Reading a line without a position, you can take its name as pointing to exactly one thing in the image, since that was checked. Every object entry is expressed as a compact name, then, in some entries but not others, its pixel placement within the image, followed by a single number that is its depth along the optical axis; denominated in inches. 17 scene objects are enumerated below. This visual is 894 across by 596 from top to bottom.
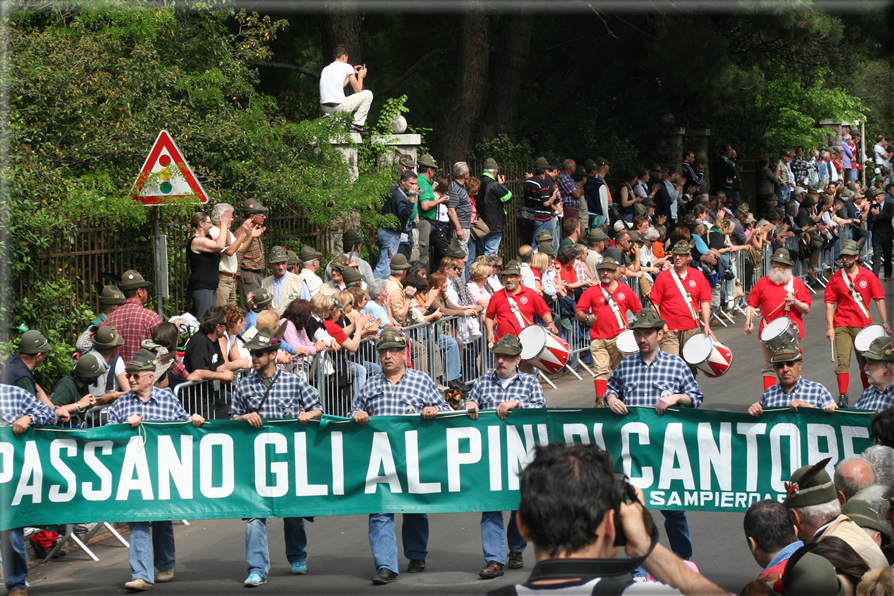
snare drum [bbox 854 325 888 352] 797.2
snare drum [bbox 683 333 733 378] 860.6
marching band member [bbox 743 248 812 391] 1000.9
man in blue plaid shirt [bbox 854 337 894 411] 652.7
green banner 632.4
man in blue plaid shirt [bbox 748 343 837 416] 645.3
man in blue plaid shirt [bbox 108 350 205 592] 626.7
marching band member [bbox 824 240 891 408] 997.2
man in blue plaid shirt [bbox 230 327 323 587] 647.8
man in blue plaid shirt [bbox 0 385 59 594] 613.6
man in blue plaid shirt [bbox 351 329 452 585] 652.7
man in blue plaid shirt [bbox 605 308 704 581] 663.8
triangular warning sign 859.4
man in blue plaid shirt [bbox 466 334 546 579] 640.4
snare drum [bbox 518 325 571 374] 895.1
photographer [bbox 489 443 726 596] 254.7
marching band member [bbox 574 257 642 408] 1021.8
